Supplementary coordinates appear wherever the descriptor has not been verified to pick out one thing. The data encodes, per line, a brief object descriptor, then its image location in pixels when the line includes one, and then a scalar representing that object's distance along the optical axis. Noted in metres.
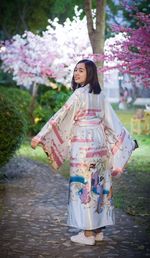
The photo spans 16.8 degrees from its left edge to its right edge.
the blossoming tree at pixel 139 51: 8.09
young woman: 5.16
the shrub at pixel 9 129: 8.18
